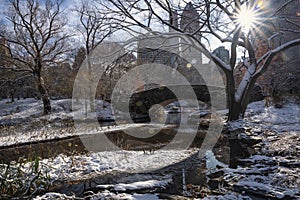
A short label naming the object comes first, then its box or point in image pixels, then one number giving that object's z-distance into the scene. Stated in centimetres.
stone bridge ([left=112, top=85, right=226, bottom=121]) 1533
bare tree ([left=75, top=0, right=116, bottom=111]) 1808
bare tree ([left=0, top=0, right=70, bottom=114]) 1634
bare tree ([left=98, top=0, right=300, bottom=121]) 936
